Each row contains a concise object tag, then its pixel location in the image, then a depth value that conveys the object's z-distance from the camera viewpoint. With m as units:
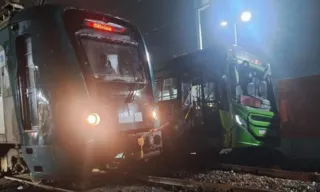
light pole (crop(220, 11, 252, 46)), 13.68
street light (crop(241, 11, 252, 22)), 13.66
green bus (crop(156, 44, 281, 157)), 8.12
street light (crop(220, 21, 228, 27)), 16.11
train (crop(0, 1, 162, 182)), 4.97
